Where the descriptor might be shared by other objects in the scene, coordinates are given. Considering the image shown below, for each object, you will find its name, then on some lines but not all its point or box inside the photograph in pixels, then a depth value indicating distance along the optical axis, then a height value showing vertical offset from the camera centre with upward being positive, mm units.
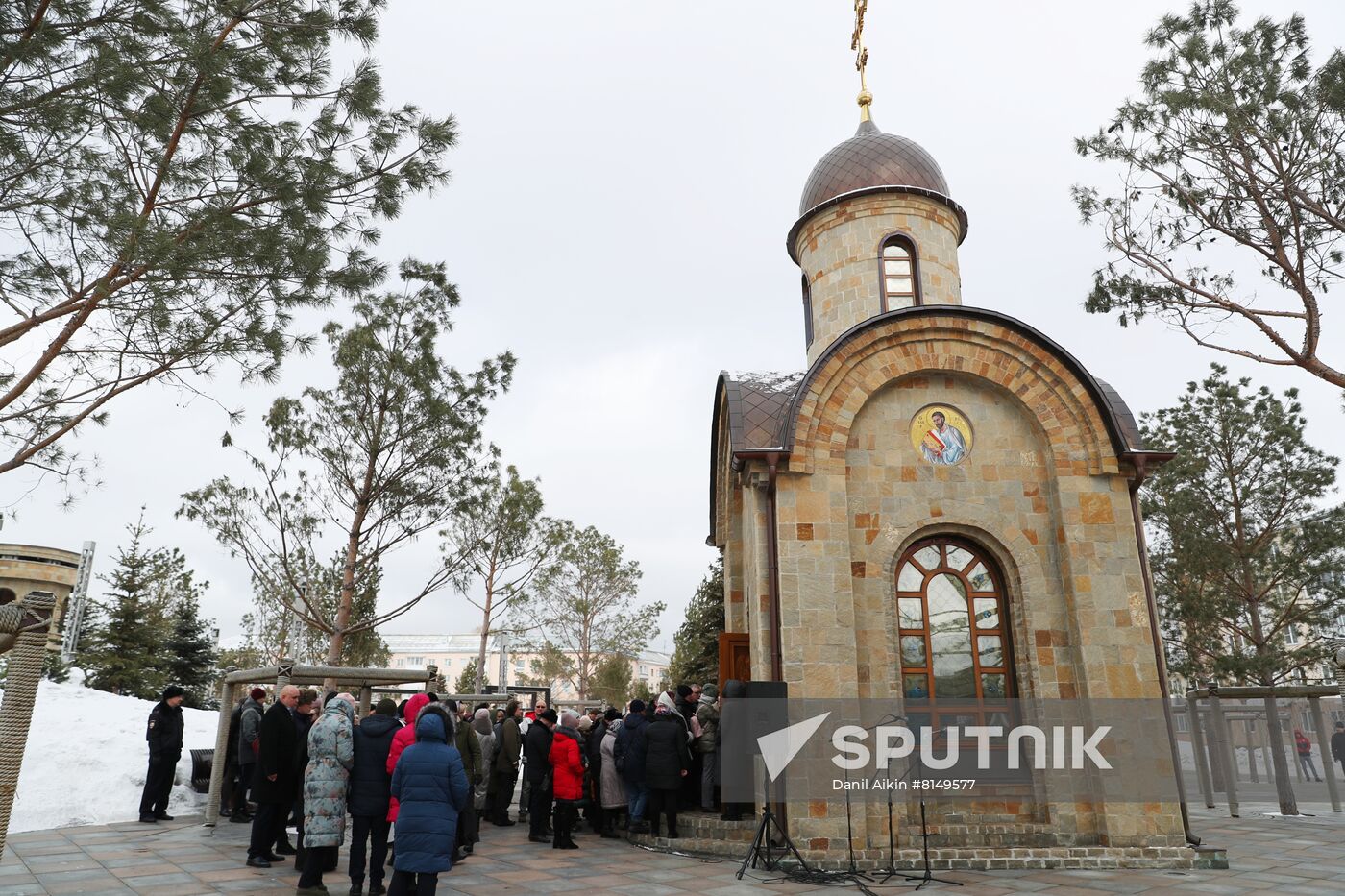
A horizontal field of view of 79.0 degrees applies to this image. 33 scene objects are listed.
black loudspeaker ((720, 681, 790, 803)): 9367 -141
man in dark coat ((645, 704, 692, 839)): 9781 -571
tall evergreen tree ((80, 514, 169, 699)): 20500 +1596
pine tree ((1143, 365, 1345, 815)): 19016 +4127
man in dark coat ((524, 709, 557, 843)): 10078 -716
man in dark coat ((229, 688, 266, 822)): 9805 -273
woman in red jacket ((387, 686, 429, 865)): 6922 -278
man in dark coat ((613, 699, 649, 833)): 10000 -570
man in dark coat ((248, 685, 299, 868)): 7773 -646
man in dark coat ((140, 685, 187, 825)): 10078 -534
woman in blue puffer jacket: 5633 -627
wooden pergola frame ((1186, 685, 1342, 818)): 13031 -20
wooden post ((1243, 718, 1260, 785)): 16922 -748
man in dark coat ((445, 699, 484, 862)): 8938 -490
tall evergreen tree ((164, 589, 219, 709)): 22156 +1449
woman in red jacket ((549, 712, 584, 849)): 9594 -815
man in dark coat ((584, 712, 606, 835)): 10906 -738
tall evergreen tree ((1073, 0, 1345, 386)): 8961 +6229
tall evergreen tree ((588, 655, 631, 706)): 38500 +1372
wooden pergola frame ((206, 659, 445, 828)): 9672 +364
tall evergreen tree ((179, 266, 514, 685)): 15695 +5091
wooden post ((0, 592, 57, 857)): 5977 +175
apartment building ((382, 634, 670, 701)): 98500 +6492
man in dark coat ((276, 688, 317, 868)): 7910 -323
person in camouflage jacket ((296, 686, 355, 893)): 6594 -620
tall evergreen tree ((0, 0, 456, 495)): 6602 +4592
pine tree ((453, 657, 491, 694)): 58156 +2078
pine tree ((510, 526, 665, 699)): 34875 +4471
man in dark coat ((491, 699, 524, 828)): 11156 -639
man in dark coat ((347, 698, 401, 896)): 6707 -668
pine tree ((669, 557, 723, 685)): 25273 +2569
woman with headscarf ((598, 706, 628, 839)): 10539 -891
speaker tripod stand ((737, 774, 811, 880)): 8344 -1372
